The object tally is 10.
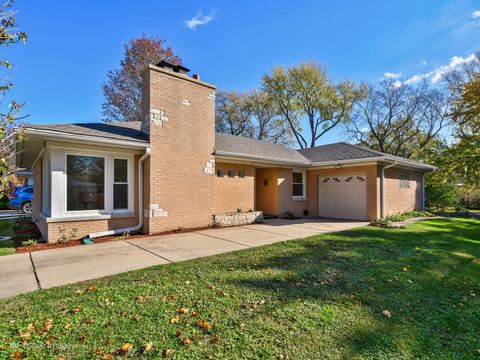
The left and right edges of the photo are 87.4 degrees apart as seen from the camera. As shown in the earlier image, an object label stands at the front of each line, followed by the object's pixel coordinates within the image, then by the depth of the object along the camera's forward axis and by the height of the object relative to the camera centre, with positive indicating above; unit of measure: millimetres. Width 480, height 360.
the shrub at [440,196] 17719 -865
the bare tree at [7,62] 3285 +1593
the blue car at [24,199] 16219 -945
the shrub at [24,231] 7424 -1606
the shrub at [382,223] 9509 -1540
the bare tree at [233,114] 29531 +8448
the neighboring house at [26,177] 17617 +589
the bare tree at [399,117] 26062 +7357
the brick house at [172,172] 6855 +432
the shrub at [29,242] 6343 -1484
